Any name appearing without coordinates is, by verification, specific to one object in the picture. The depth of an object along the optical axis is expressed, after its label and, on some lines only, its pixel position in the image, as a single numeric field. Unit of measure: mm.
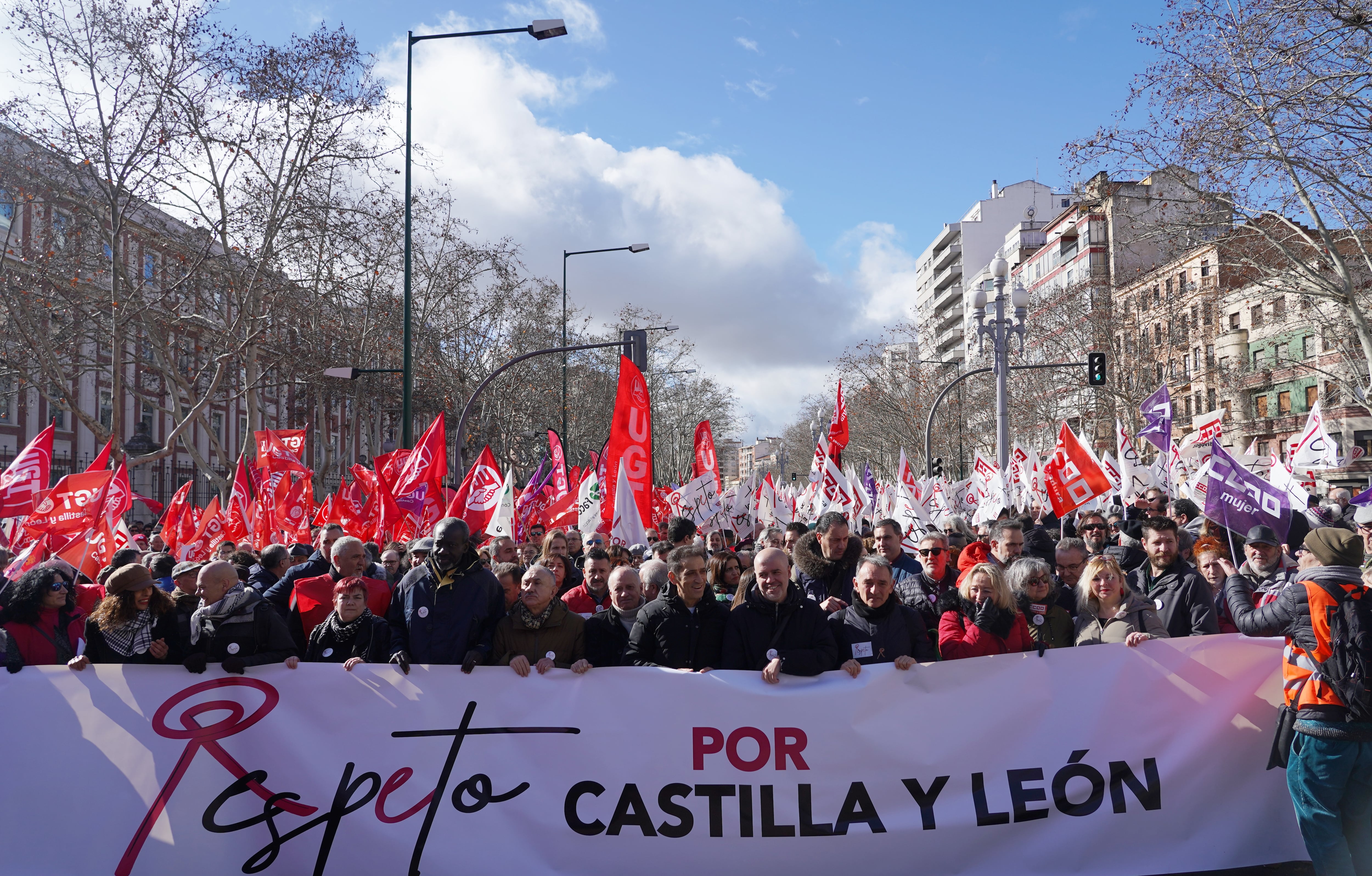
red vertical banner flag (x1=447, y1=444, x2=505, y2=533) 12500
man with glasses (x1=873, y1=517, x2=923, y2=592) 6918
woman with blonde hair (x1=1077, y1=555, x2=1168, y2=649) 5152
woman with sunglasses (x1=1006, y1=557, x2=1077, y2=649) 5449
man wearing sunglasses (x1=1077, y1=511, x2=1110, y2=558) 9203
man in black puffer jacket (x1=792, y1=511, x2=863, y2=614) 6465
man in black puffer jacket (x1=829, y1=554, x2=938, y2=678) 4961
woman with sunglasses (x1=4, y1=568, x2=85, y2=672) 5441
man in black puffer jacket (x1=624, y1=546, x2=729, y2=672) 5086
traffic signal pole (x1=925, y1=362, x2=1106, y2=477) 25516
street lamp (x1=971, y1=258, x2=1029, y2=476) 18406
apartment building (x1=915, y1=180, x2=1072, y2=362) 91500
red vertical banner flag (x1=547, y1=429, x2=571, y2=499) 14305
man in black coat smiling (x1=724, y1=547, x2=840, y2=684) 4840
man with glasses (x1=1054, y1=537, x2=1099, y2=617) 6645
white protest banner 4715
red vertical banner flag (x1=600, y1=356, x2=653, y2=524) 9141
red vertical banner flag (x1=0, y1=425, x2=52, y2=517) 8383
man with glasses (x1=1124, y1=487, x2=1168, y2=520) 12664
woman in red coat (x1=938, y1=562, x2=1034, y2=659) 5121
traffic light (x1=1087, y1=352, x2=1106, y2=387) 21062
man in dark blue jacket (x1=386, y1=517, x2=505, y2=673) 5281
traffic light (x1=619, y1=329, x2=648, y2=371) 17141
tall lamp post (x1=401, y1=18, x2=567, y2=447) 16281
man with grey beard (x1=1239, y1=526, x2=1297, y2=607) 6199
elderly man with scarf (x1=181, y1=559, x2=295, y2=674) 4961
